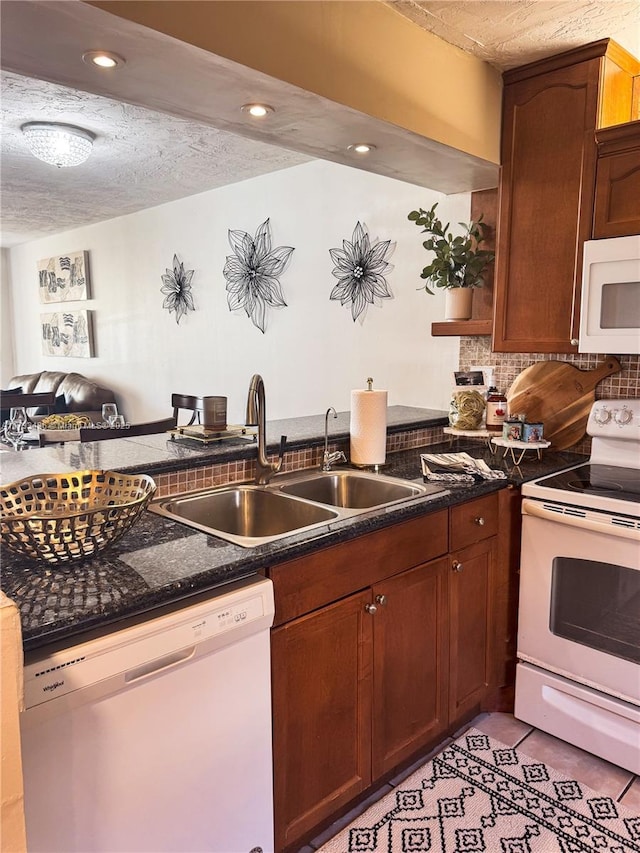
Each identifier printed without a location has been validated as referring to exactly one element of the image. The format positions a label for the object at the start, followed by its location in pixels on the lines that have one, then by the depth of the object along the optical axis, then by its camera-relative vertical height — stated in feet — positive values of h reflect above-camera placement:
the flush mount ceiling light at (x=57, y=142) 10.05 +3.50
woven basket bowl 4.06 -1.25
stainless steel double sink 6.15 -1.68
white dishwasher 3.51 -2.54
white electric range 6.25 -2.92
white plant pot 9.00 +0.67
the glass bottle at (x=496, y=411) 8.59 -0.92
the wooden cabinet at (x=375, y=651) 5.03 -2.94
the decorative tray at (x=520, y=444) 7.88 -1.28
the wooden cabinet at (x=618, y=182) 7.10 +1.98
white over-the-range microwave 7.04 +0.60
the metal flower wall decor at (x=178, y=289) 15.34 +1.50
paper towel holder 7.50 -1.48
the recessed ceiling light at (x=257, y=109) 6.00 +2.38
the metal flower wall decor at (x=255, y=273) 12.82 +1.64
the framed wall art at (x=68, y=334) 20.16 +0.47
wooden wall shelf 8.84 +0.29
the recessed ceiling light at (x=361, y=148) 7.19 +2.40
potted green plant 8.87 +1.25
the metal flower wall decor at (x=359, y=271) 10.80 +1.40
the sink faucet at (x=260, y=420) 6.65 -0.81
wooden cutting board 8.46 -0.73
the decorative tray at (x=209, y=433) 7.01 -1.02
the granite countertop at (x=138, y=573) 3.66 -1.59
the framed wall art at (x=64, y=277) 19.94 +2.41
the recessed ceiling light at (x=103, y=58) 4.85 +2.36
